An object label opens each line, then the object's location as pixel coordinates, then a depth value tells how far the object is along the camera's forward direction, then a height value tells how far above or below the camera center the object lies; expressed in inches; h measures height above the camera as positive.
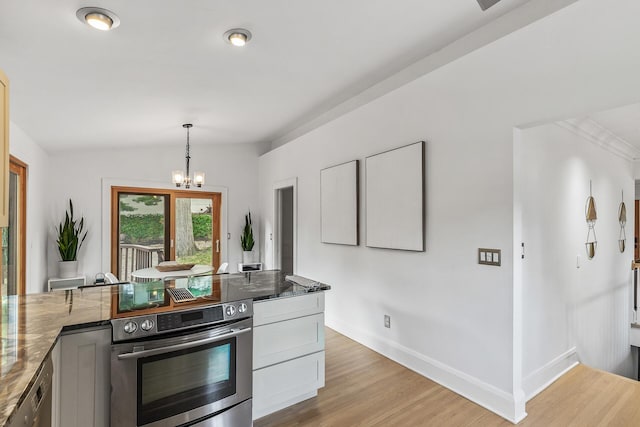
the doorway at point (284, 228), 212.5 -7.7
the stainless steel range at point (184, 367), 66.3 -32.5
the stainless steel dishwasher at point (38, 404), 40.5 -25.4
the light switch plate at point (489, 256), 93.7 -11.5
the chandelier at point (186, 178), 166.9 +19.4
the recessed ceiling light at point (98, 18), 66.2 +40.2
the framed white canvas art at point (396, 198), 116.1 +6.6
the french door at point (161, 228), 205.0 -7.5
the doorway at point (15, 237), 121.6 -8.2
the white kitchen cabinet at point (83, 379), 62.2 -31.0
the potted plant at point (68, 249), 174.9 -17.1
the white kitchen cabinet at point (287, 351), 86.0 -36.5
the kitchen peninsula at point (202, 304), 58.9 -20.3
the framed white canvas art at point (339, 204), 146.4 +5.8
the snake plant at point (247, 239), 235.3 -16.1
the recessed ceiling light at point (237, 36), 83.7 +45.7
